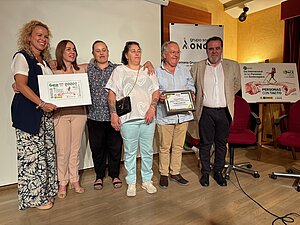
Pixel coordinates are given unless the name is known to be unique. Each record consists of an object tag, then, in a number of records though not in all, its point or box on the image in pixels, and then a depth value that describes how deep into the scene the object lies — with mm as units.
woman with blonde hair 1873
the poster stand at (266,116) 3559
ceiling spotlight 4270
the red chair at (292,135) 2627
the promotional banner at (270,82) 3459
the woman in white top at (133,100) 2156
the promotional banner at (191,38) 3484
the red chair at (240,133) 2738
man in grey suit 2432
